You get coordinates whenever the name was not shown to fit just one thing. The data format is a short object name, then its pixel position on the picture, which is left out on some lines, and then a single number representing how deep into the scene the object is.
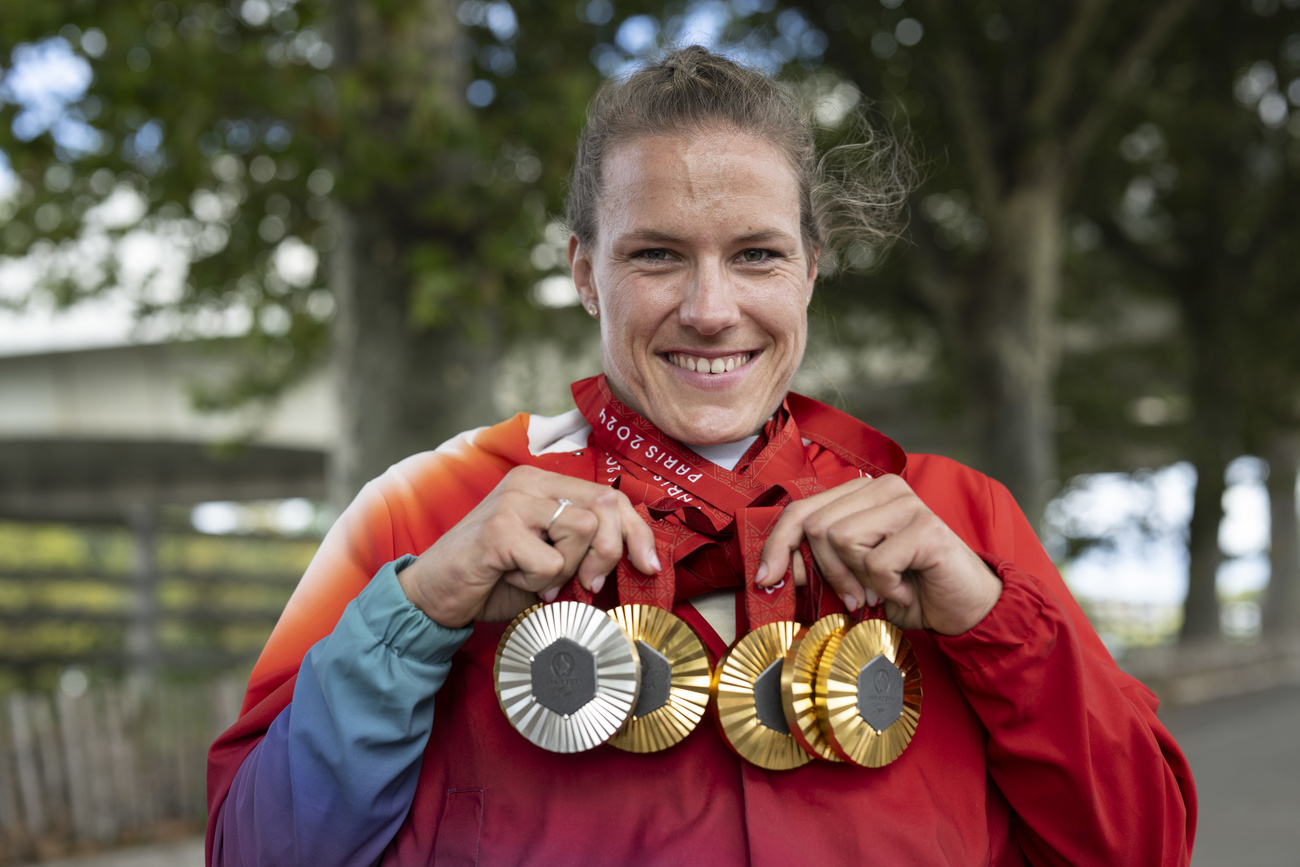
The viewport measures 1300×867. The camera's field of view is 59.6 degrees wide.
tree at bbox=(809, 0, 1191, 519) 9.46
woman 1.45
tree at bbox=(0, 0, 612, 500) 5.15
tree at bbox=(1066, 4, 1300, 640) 13.52
